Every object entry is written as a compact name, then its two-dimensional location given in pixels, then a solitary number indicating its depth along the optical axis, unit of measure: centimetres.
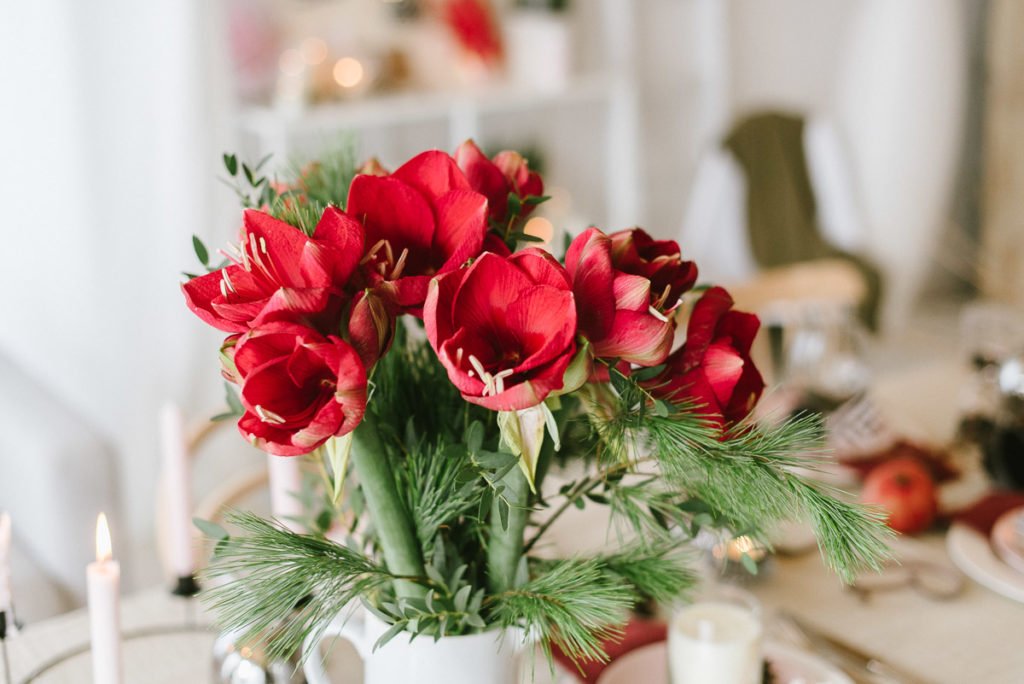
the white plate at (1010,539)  114
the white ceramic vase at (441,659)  67
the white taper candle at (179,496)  97
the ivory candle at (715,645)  81
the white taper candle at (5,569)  72
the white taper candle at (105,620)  65
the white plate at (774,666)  92
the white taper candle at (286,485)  94
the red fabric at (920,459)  136
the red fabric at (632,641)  95
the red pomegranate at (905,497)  122
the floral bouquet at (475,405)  56
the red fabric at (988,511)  121
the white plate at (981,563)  110
